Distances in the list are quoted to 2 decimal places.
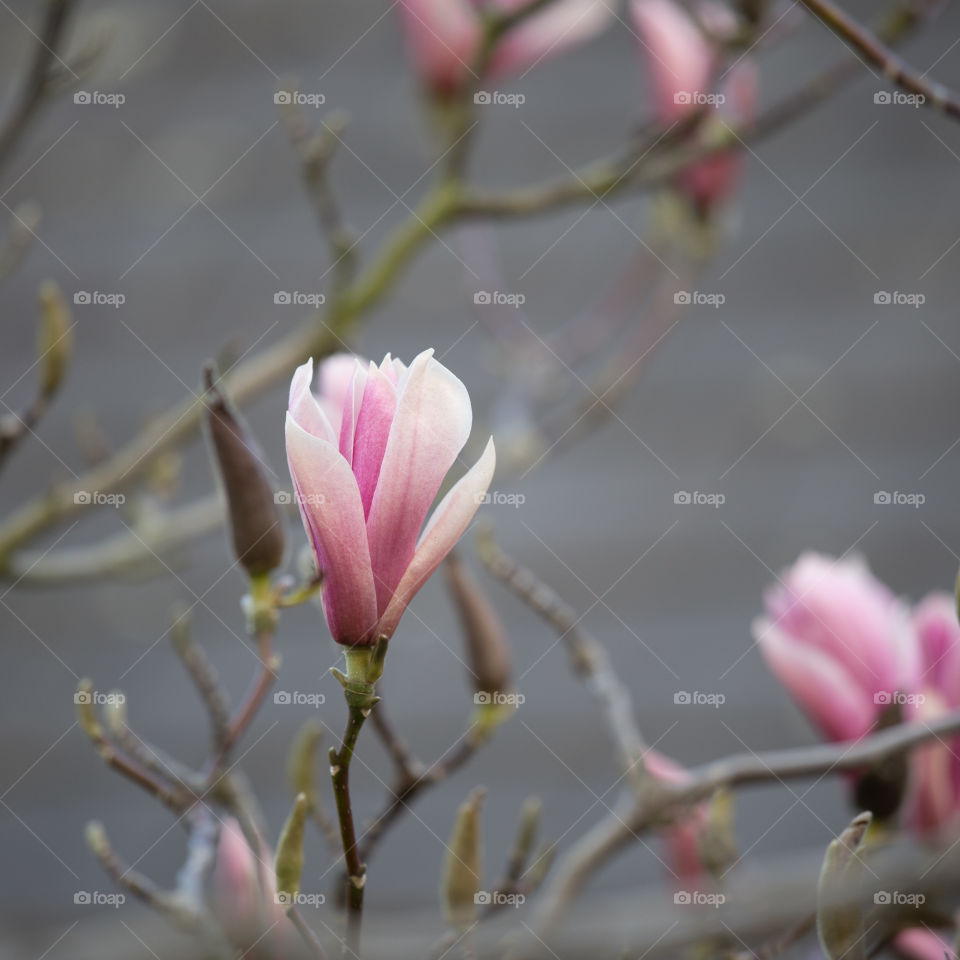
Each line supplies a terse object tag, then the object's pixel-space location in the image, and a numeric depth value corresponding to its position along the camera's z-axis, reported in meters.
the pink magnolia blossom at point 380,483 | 1.67
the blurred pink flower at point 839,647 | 1.81
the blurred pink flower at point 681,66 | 2.11
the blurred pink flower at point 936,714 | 1.80
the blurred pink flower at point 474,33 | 2.12
